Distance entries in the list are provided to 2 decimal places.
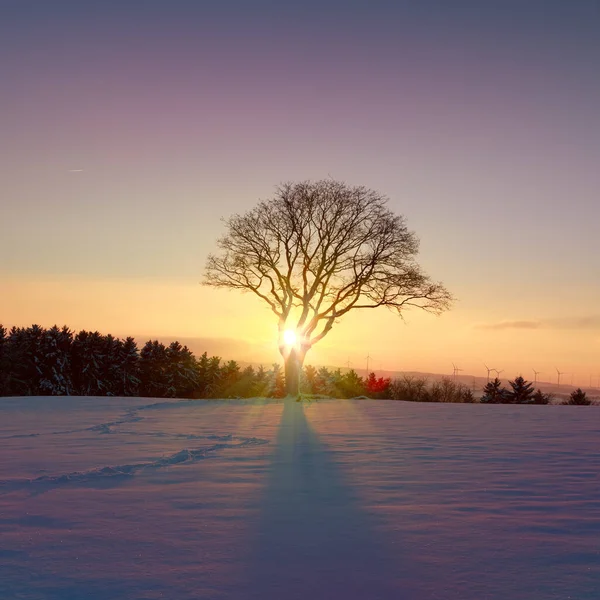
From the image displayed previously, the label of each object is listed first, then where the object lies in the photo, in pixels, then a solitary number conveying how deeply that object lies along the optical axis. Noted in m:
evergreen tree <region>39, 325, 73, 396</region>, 56.97
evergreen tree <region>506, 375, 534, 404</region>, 56.04
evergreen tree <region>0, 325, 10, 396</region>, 52.29
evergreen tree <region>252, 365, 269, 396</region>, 30.76
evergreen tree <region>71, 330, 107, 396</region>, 59.84
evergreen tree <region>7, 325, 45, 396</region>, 55.66
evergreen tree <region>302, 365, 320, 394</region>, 32.44
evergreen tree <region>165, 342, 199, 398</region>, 66.62
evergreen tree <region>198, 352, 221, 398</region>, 69.19
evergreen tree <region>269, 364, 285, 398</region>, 28.75
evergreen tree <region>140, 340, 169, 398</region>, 65.38
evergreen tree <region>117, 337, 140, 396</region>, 62.34
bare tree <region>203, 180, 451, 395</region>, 25.92
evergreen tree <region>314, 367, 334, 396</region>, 35.47
